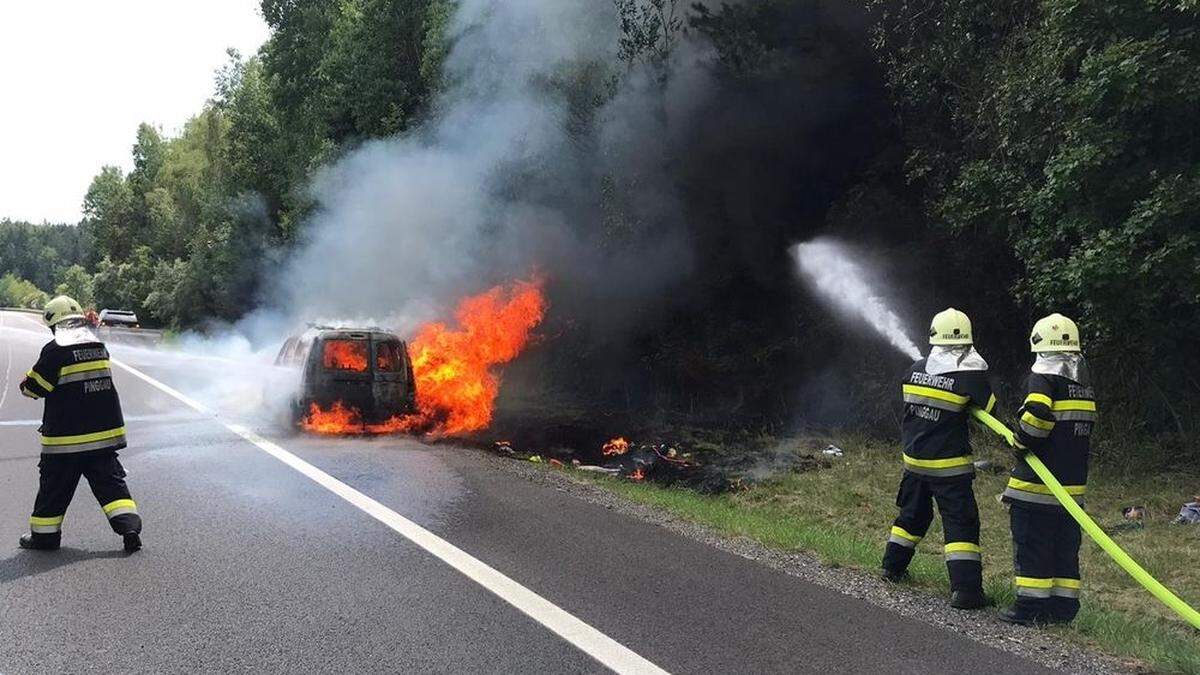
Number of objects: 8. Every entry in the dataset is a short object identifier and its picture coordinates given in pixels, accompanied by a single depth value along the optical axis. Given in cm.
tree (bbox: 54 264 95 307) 7602
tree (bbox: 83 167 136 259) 7125
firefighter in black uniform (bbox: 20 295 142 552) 538
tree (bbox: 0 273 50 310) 11156
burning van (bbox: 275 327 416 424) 1133
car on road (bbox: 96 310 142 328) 4072
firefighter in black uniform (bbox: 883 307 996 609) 489
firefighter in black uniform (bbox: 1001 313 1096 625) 471
